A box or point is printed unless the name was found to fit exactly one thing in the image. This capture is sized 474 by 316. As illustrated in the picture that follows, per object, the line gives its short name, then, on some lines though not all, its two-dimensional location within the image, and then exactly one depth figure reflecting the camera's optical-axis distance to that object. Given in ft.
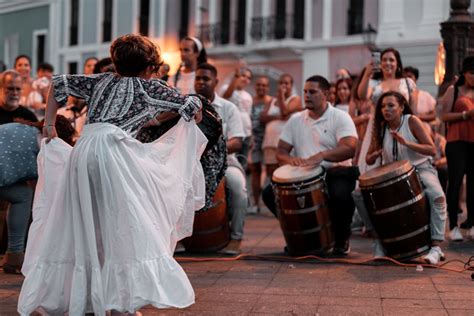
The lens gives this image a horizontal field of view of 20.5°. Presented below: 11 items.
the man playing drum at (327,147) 38.89
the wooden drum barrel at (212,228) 39.17
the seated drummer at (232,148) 40.35
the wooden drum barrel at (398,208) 35.32
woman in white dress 24.20
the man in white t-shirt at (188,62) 44.98
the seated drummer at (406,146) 36.78
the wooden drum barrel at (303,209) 37.14
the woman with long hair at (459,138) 44.02
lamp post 54.96
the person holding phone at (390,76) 45.48
